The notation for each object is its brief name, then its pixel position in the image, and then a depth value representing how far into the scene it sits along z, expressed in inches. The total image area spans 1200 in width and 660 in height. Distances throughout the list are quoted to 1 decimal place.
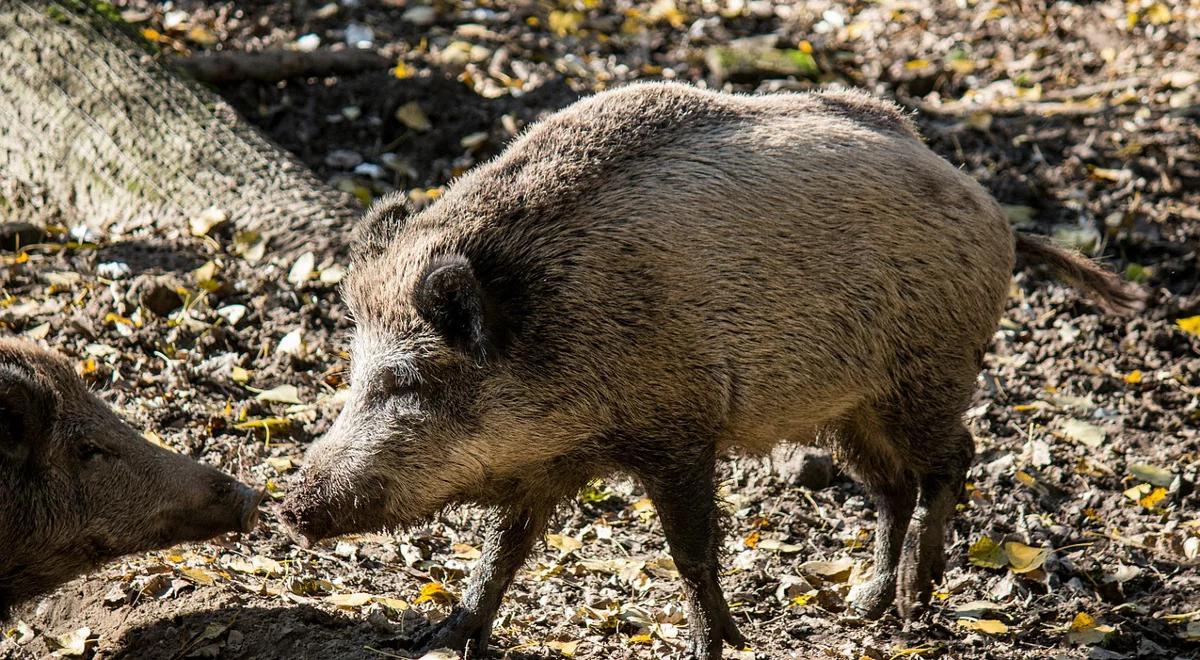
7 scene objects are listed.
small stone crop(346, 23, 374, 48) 701.3
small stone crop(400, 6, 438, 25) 739.4
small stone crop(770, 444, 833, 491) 440.5
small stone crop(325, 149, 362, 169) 594.5
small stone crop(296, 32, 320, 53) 686.9
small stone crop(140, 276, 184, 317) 464.4
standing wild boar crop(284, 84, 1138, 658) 319.9
